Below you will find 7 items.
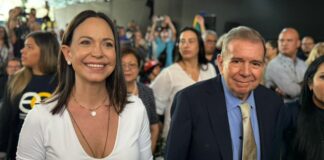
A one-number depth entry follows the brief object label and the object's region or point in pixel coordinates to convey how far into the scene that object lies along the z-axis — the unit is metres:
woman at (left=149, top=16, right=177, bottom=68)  5.88
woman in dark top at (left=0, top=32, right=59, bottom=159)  2.53
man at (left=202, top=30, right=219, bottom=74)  5.03
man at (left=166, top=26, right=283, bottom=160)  1.75
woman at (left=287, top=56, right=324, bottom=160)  2.04
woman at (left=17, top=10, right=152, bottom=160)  1.57
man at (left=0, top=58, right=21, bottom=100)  4.94
